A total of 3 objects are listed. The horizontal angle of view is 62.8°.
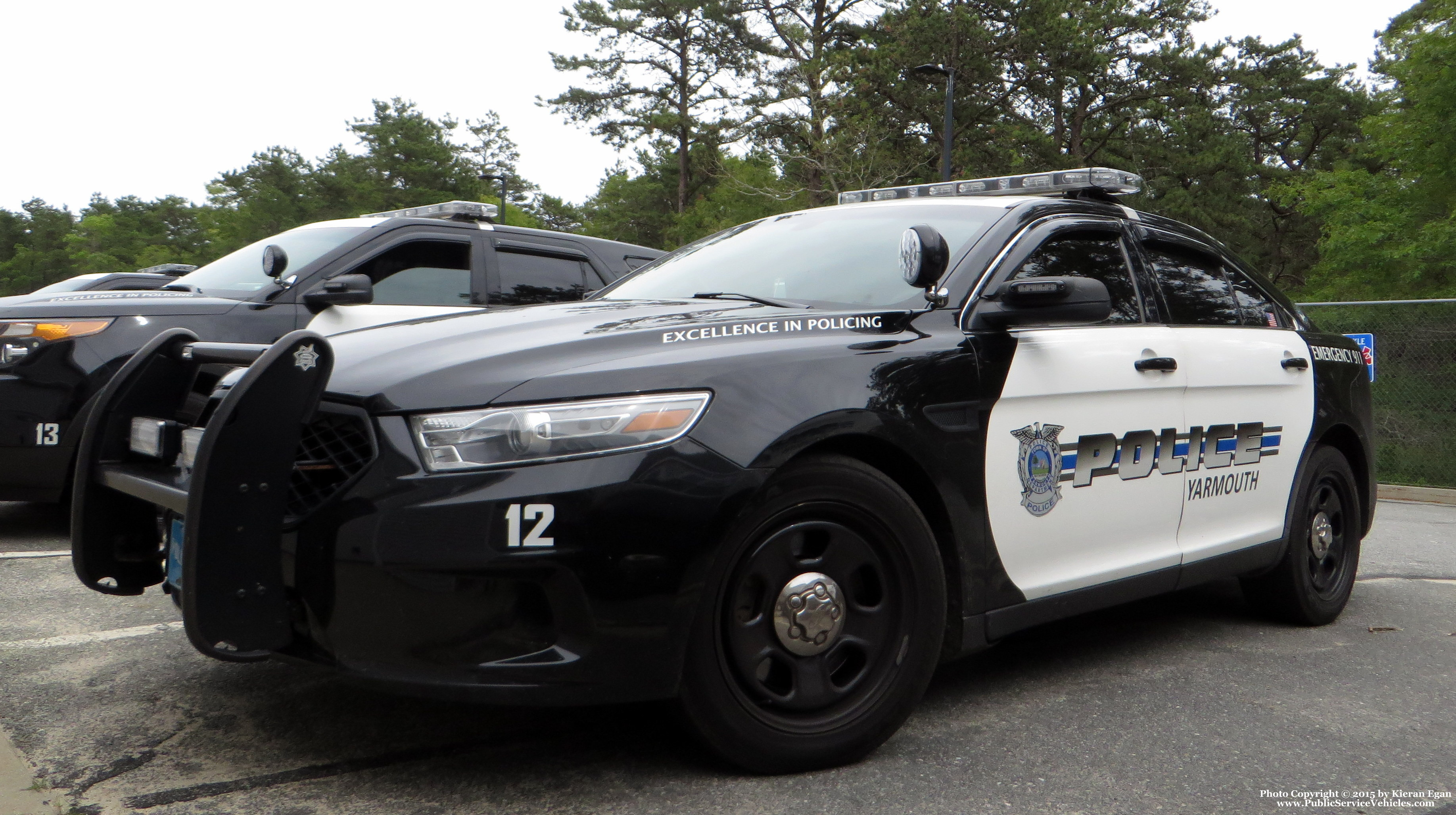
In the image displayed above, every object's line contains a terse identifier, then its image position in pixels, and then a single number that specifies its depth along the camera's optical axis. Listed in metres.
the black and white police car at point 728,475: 2.44
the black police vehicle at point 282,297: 5.36
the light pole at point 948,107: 25.08
